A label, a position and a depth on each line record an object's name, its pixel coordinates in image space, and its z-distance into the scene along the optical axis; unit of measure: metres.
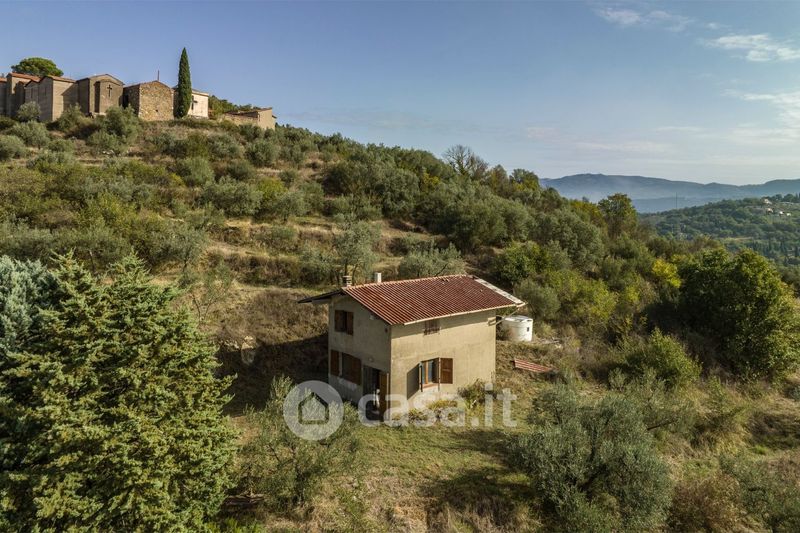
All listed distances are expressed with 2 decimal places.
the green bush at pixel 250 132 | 46.02
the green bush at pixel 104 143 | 36.48
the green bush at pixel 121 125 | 38.97
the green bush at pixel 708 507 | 11.31
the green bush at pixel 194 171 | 32.47
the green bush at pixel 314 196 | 34.59
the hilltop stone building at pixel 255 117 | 50.50
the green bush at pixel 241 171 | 35.34
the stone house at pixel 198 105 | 49.22
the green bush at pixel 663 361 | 18.55
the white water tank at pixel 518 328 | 21.84
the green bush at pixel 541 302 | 24.77
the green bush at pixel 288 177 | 37.56
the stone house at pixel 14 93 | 44.94
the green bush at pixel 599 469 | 10.45
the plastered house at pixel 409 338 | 15.12
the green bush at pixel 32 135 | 35.72
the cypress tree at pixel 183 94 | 46.41
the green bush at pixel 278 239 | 27.98
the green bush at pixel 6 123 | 39.28
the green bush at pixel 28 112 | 41.50
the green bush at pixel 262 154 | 40.22
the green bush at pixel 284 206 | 30.61
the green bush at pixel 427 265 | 25.52
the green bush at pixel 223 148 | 39.16
